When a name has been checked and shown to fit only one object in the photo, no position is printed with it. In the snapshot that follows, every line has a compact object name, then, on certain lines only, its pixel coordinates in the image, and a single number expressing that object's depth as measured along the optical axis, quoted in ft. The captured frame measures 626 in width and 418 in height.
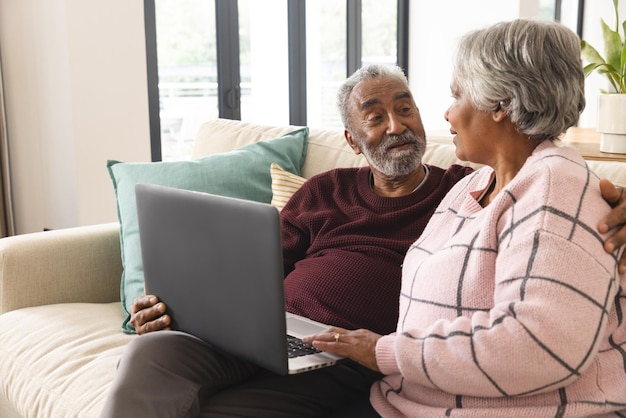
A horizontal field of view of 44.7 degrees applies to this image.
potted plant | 7.29
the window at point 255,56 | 13.83
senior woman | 3.46
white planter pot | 7.28
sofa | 5.51
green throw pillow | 6.66
